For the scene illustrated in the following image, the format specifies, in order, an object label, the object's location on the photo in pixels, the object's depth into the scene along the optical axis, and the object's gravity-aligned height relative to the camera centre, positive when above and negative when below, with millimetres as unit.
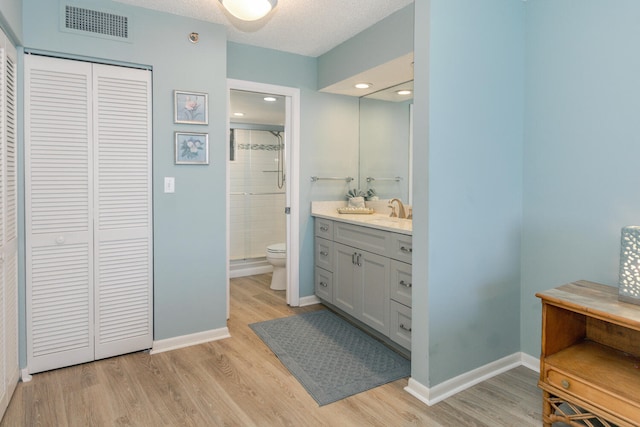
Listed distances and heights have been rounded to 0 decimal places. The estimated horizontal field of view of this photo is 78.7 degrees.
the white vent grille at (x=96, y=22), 2422 +1153
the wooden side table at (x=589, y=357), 1616 -727
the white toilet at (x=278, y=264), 4246 -653
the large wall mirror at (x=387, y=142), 3441 +599
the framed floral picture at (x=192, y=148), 2779 +400
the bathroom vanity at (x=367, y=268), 2629 -494
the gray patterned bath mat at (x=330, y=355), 2326 -1044
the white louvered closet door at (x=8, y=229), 1970 -144
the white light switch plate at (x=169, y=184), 2758 +136
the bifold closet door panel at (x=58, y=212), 2361 -61
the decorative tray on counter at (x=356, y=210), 3658 -48
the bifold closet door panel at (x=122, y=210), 2559 -48
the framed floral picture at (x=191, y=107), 2756 +690
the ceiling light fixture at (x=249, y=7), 2162 +1111
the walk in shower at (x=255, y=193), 5242 +151
